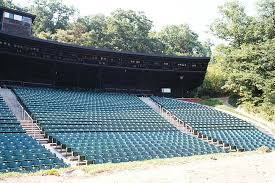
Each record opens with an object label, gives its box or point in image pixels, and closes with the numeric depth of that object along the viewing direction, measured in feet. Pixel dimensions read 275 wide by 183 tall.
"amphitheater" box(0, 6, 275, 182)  46.93
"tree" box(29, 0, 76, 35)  205.67
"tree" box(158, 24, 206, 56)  210.18
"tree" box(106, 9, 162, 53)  180.75
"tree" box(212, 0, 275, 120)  96.12
